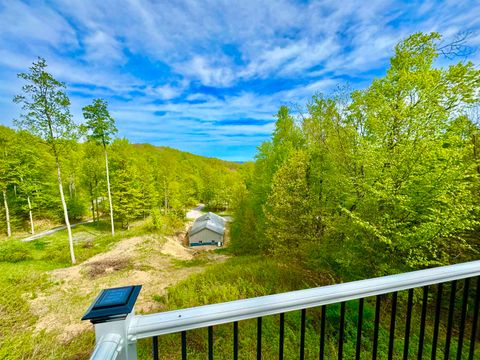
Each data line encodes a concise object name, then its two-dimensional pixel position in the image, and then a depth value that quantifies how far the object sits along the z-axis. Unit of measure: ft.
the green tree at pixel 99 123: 47.47
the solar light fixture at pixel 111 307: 3.04
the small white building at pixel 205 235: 70.74
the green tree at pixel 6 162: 55.52
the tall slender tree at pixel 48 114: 31.83
